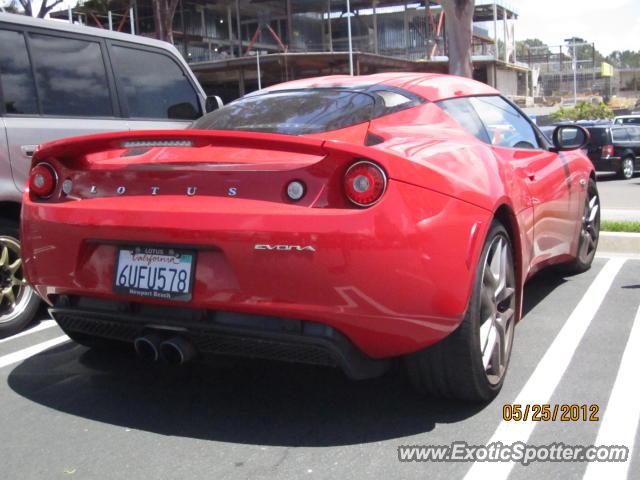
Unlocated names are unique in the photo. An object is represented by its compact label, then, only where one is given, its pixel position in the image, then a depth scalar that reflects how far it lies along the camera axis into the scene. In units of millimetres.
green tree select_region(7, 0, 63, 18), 30175
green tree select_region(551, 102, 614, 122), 51469
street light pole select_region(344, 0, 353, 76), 38303
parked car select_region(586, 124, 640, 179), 19438
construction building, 46594
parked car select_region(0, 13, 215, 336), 4754
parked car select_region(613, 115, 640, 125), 29784
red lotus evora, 2801
